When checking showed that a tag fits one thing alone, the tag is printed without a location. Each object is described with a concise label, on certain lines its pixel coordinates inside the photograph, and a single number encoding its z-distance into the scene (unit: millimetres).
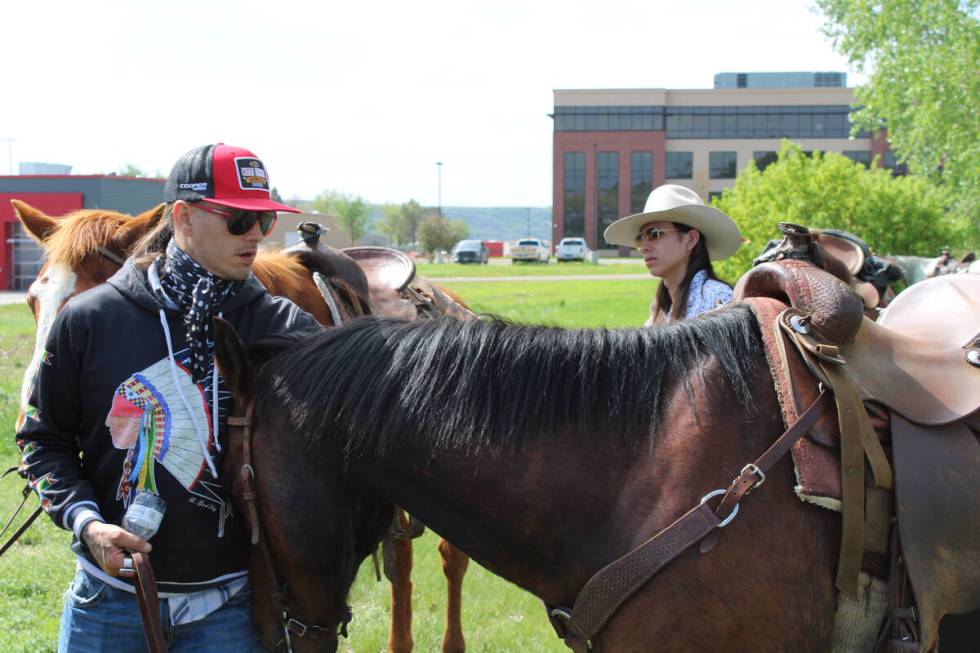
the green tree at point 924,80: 16641
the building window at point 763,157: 59938
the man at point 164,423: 2197
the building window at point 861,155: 65375
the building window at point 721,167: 67312
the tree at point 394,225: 90938
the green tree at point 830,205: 12539
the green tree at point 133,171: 62500
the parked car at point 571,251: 47562
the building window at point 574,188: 68375
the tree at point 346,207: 75438
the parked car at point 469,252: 45312
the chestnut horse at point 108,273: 3602
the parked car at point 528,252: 46719
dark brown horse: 1892
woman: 3596
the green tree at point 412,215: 89188
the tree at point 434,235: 56062
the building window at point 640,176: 67625
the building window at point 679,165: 68125
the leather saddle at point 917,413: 1946
